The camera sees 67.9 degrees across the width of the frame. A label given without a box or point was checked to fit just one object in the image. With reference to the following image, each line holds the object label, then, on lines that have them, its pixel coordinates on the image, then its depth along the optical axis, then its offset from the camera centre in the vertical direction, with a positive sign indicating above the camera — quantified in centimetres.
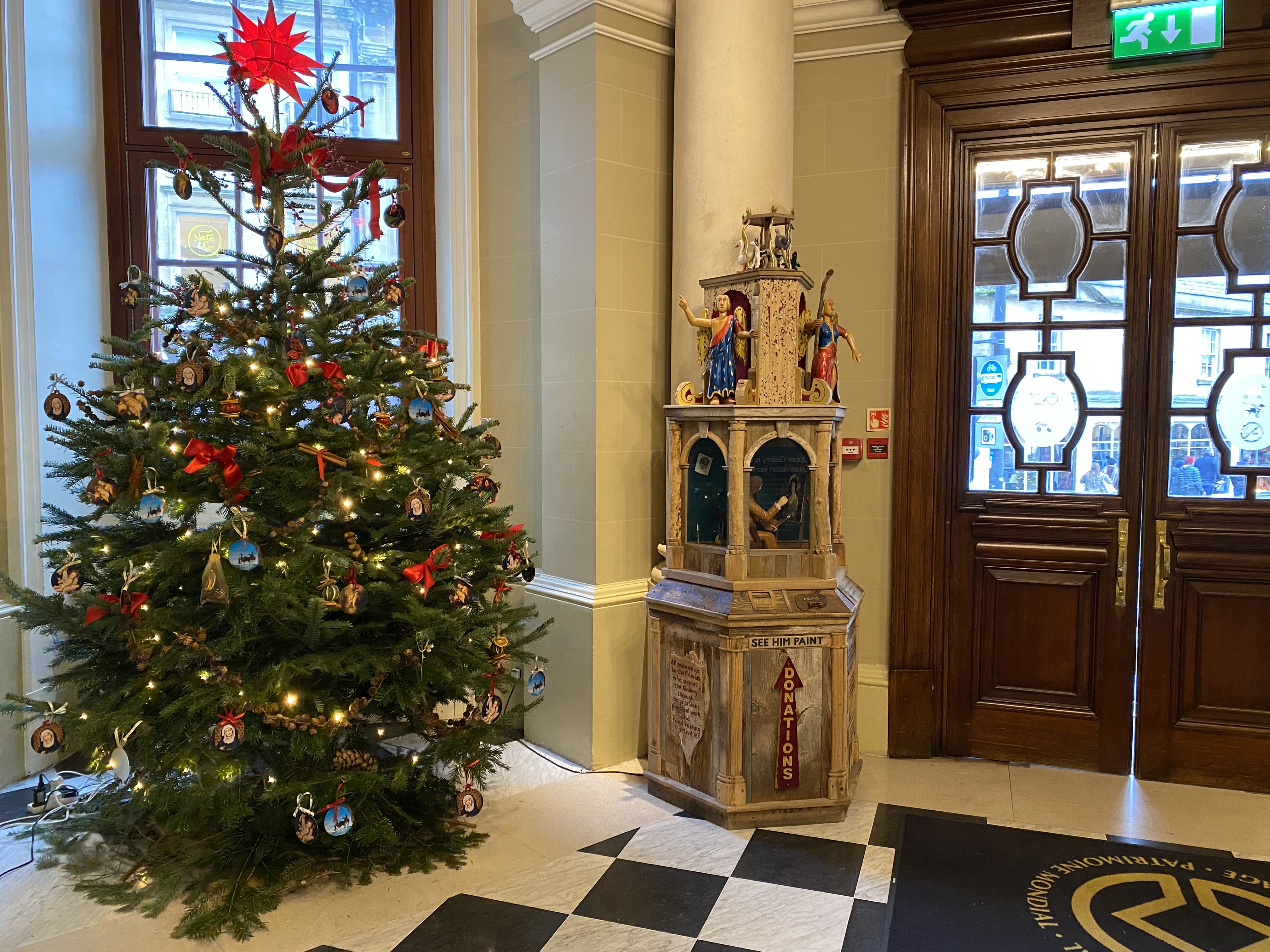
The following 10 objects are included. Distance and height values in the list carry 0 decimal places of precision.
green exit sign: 333 +132
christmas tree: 255 -50
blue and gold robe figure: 317 +18
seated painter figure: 321 -42
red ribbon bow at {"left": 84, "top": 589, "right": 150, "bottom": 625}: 256 -56
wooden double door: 347 -20
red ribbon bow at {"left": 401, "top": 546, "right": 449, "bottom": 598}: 266 -49
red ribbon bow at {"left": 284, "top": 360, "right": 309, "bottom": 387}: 261 +7
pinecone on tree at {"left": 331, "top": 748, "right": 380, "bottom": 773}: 273 -105
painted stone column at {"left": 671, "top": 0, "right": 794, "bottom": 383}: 343 +103
